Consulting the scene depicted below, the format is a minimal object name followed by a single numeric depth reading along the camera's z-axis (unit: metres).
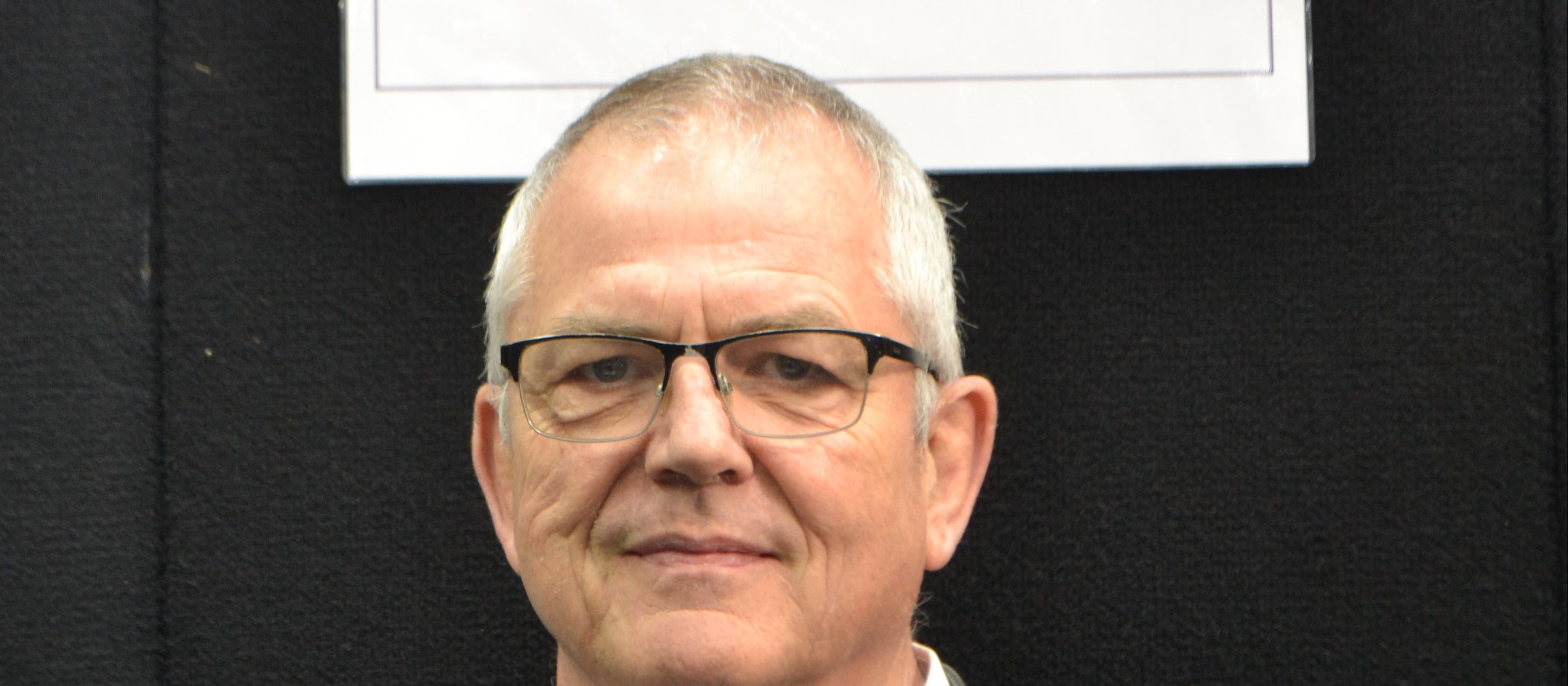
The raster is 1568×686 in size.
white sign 1.44
